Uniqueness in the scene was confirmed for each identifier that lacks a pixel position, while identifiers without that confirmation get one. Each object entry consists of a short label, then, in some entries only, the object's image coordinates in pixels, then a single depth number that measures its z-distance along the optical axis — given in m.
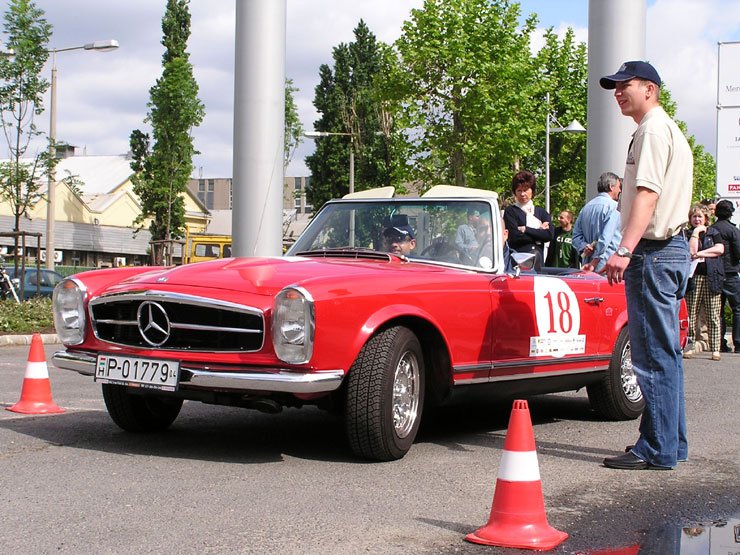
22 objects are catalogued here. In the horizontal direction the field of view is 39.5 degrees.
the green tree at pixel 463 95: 37.47
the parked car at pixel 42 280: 30.88
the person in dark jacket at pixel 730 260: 14.25
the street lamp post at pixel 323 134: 36.24
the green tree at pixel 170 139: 46.50
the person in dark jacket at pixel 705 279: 13.98
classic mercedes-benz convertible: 5.43
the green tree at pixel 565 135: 53.94
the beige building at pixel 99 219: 63.09
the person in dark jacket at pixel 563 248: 12.05
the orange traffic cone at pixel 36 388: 7.43
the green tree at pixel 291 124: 41.19
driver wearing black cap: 6.91
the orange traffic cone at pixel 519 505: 4.05
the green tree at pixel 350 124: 53.97
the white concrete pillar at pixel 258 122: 13.69
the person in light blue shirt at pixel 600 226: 8.49
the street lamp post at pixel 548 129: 36.60
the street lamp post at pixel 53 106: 28.20
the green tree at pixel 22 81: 19.78
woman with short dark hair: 9.64
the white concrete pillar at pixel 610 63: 13.23
